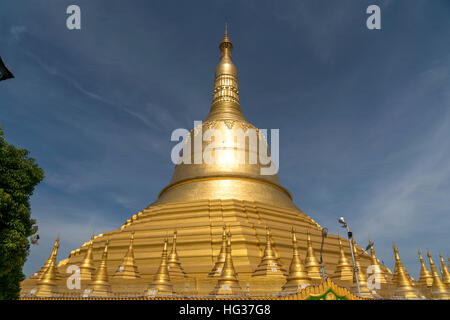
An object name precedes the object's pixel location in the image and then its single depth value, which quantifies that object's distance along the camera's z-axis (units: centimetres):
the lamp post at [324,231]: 1267
